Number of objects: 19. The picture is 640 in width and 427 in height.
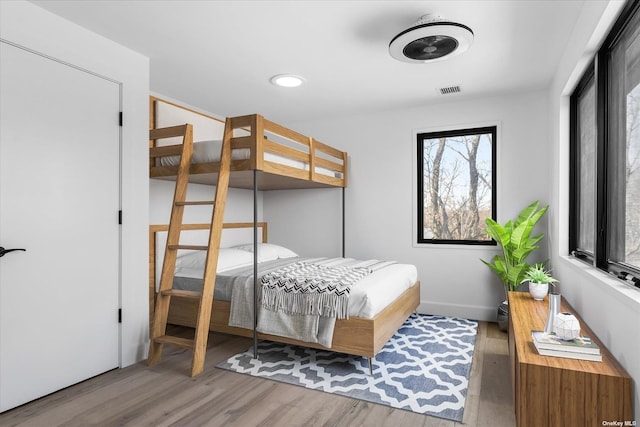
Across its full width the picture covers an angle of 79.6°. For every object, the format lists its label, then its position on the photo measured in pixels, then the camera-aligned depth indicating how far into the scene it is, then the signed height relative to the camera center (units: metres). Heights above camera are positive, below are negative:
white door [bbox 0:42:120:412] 2.19 -0.07
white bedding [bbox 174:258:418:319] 2.66 -0.57
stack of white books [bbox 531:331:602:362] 1.63 -0.57
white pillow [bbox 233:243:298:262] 4.11 -0.42
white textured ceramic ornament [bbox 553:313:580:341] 1.73 -0.51
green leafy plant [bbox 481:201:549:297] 3.48 -0.26
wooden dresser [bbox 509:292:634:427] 1.46 -0.69
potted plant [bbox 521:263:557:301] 2.67 -0.49
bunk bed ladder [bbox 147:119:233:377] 2.69 -0.35
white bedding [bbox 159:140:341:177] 2.94 +0.47
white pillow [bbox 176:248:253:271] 3.57 -0.45
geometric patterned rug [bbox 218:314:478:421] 2.33 -1.11
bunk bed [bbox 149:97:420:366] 2.66 +0.33
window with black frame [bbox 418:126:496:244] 4.15 +0.33
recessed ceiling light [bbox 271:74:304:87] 3.41 +1.21
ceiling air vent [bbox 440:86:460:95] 3.74 +1.24
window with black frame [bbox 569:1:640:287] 1.82 +0.35
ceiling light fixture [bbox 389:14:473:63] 2.33 +1.12
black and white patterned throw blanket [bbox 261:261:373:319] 2.70 -0.57
